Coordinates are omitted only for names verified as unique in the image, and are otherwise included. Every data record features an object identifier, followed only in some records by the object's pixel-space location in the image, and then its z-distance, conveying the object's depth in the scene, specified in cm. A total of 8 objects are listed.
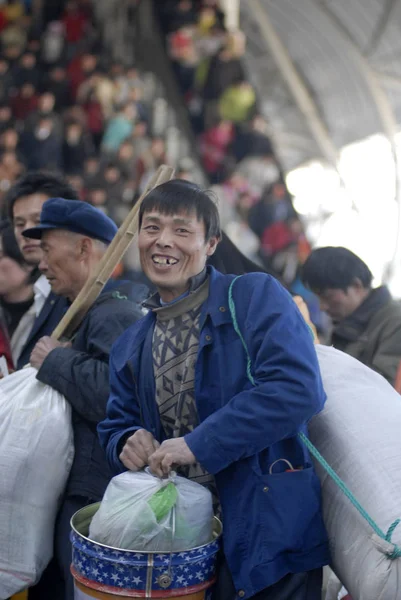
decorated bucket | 244
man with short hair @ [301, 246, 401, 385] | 448
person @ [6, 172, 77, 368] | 414
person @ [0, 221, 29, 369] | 439
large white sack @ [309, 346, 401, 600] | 251
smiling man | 251
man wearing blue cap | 319
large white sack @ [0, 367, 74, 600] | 313
